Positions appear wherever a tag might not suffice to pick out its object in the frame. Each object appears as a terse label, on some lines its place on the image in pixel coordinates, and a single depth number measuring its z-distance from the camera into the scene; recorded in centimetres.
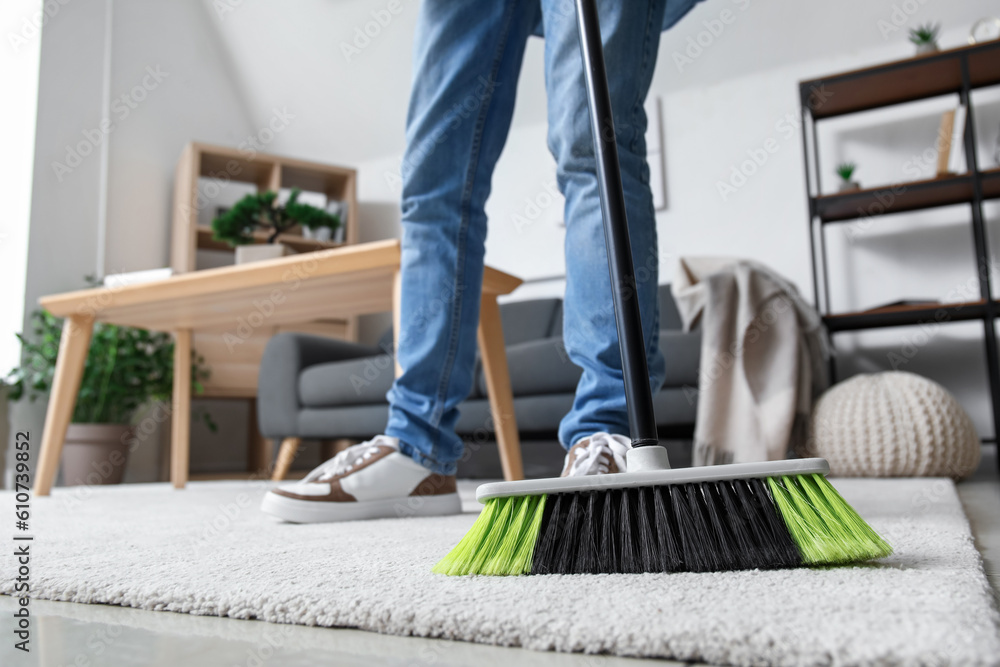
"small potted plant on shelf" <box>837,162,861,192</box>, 237
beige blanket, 188
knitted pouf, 175
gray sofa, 204
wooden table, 129
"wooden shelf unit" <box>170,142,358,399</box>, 316
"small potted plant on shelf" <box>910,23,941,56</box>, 228
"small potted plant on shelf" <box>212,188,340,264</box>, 190
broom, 45
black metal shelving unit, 208
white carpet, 30
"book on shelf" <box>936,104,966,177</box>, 224
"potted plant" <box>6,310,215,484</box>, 262
